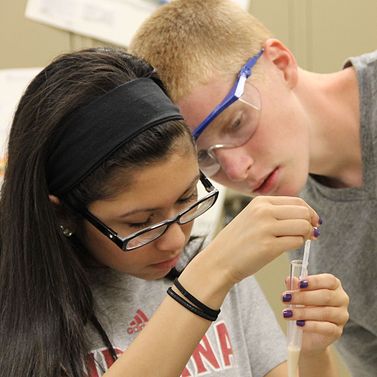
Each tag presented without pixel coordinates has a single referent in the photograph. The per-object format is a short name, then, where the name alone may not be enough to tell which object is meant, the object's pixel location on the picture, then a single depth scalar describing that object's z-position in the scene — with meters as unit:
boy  1.87
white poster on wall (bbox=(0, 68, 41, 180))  2.49
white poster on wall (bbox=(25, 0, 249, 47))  2.54
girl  1.66
